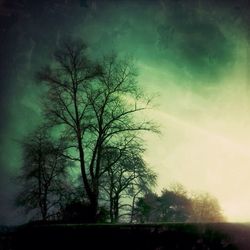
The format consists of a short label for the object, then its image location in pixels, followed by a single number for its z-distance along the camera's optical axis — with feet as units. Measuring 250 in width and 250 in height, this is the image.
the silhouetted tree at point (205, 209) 332.39
